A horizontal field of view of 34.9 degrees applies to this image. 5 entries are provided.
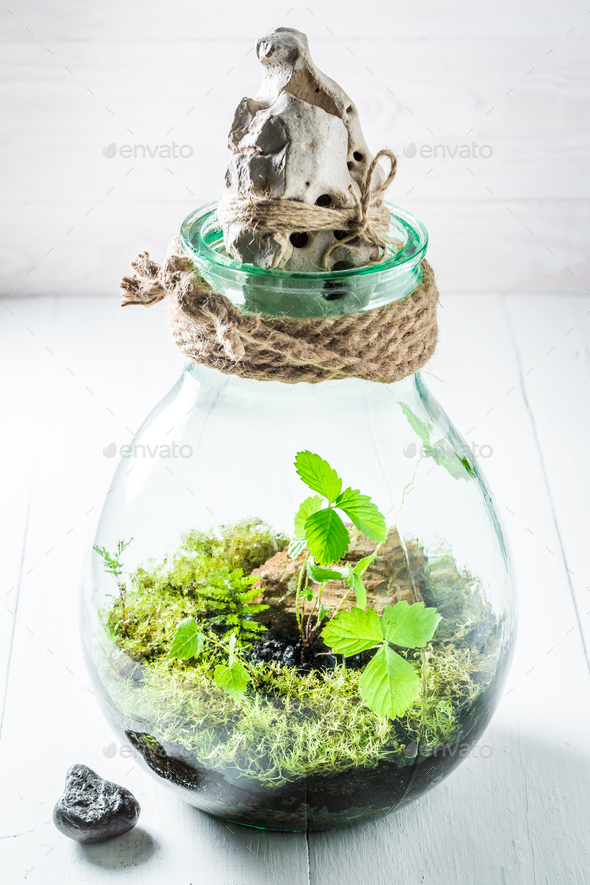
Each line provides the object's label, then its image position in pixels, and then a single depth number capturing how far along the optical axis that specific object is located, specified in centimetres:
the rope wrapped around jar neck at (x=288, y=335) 68
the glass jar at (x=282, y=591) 74
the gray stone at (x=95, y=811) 87
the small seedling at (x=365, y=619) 69
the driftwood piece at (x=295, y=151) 64
